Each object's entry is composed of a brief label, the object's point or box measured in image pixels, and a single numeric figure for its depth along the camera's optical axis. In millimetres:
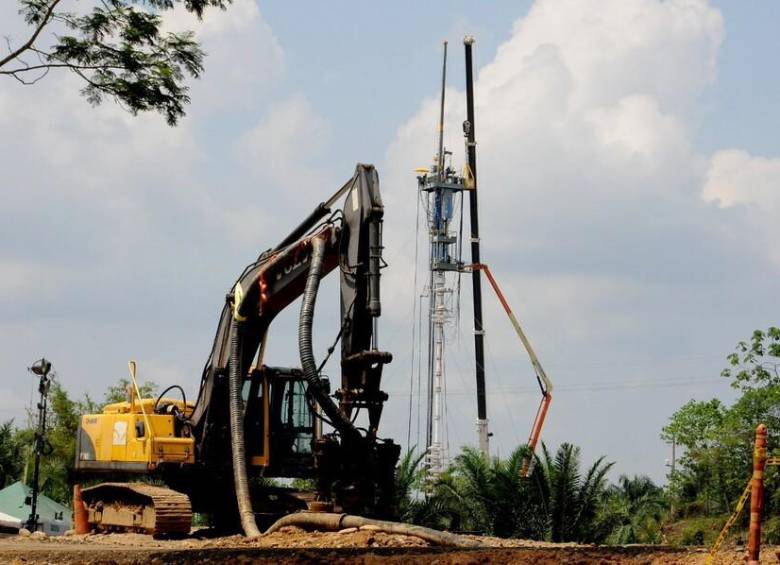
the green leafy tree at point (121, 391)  57656
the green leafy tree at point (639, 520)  43266
